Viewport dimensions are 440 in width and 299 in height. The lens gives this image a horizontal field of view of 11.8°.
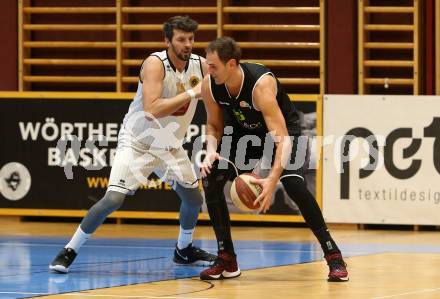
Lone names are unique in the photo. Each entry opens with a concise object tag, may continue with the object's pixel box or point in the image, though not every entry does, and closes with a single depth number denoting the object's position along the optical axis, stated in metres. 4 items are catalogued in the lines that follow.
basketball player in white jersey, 16.50
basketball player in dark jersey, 15.03
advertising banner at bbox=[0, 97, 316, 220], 24.94
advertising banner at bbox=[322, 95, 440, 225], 23.41
